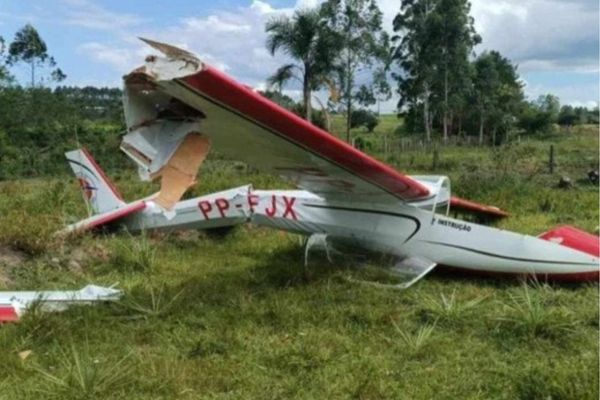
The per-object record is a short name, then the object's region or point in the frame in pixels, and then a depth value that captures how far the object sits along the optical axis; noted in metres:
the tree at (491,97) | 43.41
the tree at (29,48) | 45.43
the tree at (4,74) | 36.50
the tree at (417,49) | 33.50
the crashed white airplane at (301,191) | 4.35
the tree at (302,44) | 23.73
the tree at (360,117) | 31.67
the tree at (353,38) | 26.69
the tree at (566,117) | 71.35
